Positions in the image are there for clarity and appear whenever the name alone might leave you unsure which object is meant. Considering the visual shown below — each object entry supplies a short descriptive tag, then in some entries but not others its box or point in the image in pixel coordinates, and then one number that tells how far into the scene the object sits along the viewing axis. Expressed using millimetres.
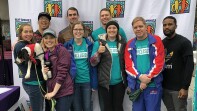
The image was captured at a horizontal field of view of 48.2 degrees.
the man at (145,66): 2633
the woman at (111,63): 2846
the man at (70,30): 3213
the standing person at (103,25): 3191
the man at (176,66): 2604
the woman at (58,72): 2402
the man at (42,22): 3117
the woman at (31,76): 2543
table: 2539
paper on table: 2779
